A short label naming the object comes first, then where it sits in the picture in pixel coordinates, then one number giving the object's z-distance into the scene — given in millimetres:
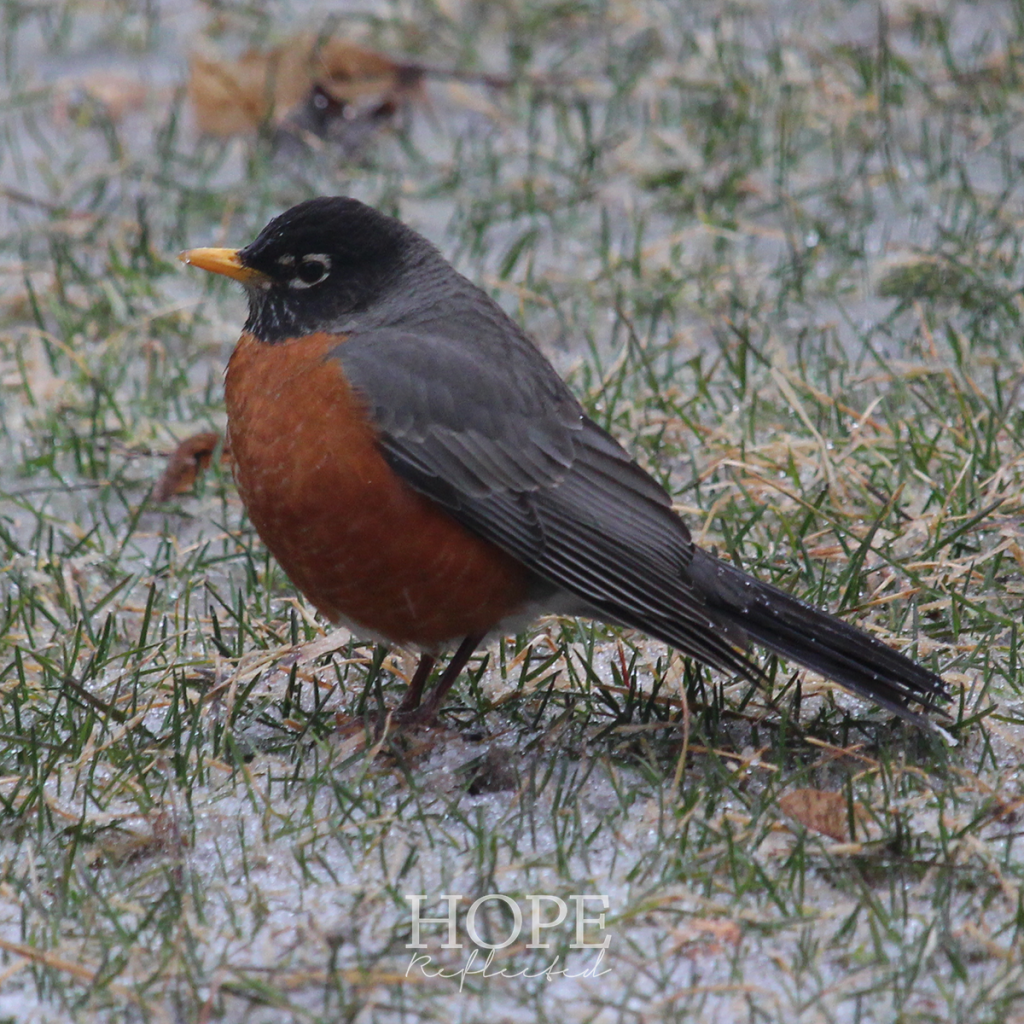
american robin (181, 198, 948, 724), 6414
